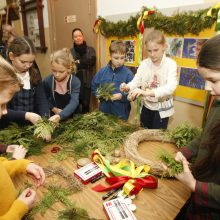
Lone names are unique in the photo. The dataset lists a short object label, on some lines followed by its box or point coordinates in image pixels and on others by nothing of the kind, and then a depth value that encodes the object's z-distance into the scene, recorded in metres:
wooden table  1.11
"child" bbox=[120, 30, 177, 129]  2.45
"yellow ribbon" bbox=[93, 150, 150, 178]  1.37
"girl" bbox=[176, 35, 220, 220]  1.13
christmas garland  2.79
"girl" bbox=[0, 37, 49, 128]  2.13
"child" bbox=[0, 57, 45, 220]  1.04
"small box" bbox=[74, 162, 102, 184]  1.35
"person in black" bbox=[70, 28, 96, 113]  4.48
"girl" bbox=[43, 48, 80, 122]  2.47
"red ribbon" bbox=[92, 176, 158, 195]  1.27
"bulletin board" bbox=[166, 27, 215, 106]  3.11
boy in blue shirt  2.89
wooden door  4.56
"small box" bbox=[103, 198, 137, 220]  1.07
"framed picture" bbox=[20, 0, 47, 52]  5.73
